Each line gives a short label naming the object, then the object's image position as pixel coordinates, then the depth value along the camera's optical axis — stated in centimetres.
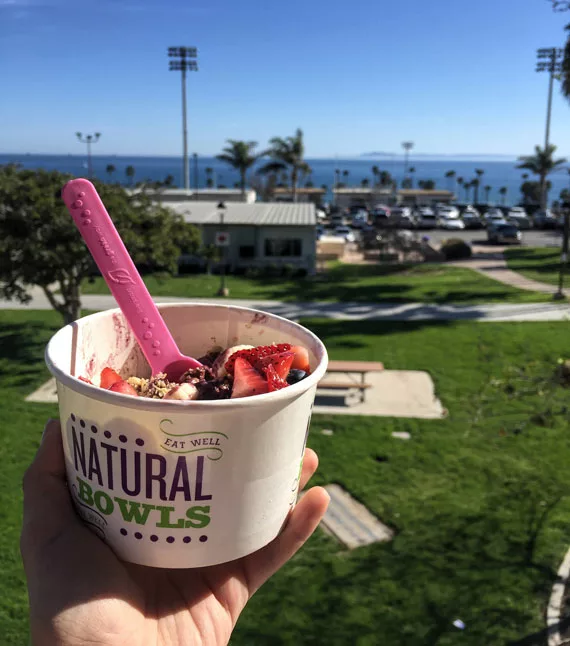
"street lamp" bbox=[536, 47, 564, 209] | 5794
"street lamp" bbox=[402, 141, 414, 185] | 9906
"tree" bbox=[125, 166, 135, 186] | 7726
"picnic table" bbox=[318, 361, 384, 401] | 1103
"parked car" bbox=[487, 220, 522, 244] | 4172
